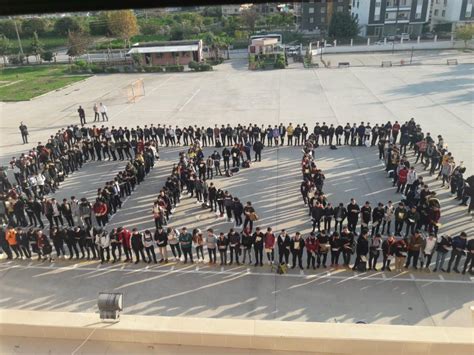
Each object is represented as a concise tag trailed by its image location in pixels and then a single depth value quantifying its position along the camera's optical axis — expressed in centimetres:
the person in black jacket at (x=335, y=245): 1011
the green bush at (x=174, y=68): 4419
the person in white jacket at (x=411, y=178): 1344
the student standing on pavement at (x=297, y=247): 1008
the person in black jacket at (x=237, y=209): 1236
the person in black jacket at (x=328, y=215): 1174
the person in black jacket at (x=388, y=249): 983
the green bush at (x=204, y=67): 4356
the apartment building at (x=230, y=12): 7944
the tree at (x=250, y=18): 6775
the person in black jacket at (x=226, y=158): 1656
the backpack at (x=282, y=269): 1041
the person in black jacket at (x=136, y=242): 1069
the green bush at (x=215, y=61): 4761
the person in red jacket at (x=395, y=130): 1827
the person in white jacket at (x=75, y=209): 1283
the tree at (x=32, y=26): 6456
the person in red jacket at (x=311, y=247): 1006
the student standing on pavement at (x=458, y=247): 970
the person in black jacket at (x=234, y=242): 1041
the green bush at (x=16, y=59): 5294
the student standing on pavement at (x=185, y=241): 1060
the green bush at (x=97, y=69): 4534
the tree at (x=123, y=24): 5466
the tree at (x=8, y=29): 6160
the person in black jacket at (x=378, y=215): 1146
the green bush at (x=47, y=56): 5203
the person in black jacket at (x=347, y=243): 1005
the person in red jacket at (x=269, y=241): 1028
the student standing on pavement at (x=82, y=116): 2386
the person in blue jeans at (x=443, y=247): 984
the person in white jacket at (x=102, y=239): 1091
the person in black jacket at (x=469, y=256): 963
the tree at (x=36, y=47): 5314
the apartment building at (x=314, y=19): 6531
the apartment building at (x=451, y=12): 6056
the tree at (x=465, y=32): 4903
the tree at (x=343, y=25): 5556
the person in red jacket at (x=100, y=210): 1266
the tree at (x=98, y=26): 6425
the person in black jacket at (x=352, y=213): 1159
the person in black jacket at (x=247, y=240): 1041
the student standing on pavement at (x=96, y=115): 2478
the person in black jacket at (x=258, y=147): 1733
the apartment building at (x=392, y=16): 5981
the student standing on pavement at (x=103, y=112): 2481
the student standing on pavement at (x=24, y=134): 2103
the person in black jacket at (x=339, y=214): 1167
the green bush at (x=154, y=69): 4478
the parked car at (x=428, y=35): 5738
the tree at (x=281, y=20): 7150
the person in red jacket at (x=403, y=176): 1384
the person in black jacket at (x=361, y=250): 1001
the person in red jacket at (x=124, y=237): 1080
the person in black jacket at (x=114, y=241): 1083
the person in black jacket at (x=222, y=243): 1050
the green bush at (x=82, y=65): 4644
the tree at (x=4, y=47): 5507
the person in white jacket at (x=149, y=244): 1075
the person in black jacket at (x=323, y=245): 1005
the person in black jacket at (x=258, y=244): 1037
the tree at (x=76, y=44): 4828
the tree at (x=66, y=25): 6366
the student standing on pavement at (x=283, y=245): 1016
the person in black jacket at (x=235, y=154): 1669
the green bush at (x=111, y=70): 4534
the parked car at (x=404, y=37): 5711
